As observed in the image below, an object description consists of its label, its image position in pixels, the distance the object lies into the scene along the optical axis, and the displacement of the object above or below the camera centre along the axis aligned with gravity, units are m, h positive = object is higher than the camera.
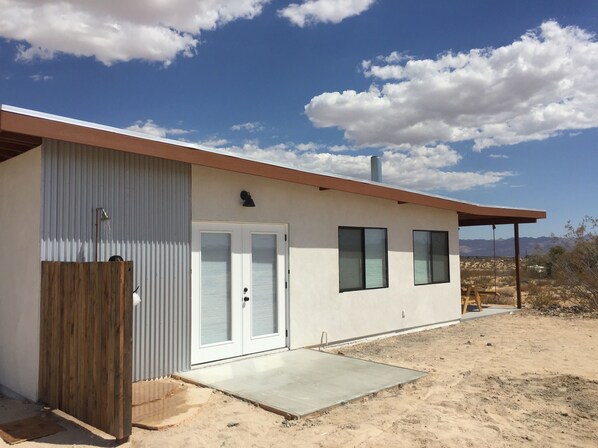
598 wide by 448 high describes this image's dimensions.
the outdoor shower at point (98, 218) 5.91 +0.45
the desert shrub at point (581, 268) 16.23 -0.69
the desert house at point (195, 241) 5.63 +0.19
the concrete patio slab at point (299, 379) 5.57 -1.69
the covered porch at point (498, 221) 13.65 +0.95
